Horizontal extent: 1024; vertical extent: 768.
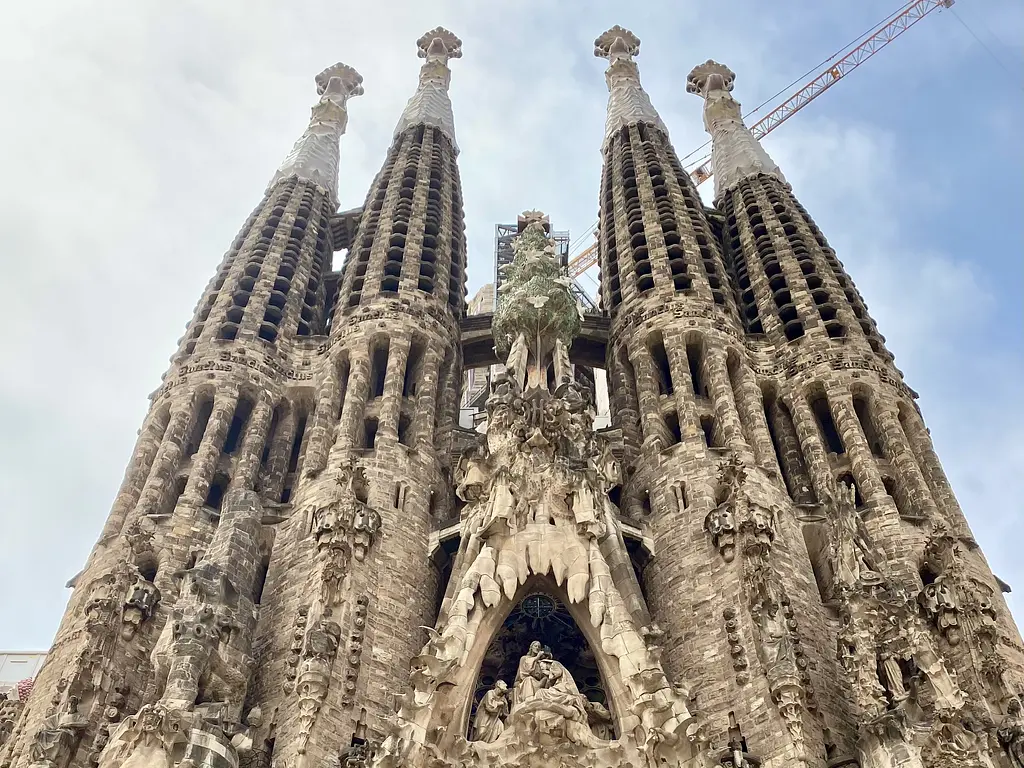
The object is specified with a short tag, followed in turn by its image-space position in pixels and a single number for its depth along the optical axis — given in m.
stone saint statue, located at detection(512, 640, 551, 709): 19.06
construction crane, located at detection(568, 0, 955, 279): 82.38
